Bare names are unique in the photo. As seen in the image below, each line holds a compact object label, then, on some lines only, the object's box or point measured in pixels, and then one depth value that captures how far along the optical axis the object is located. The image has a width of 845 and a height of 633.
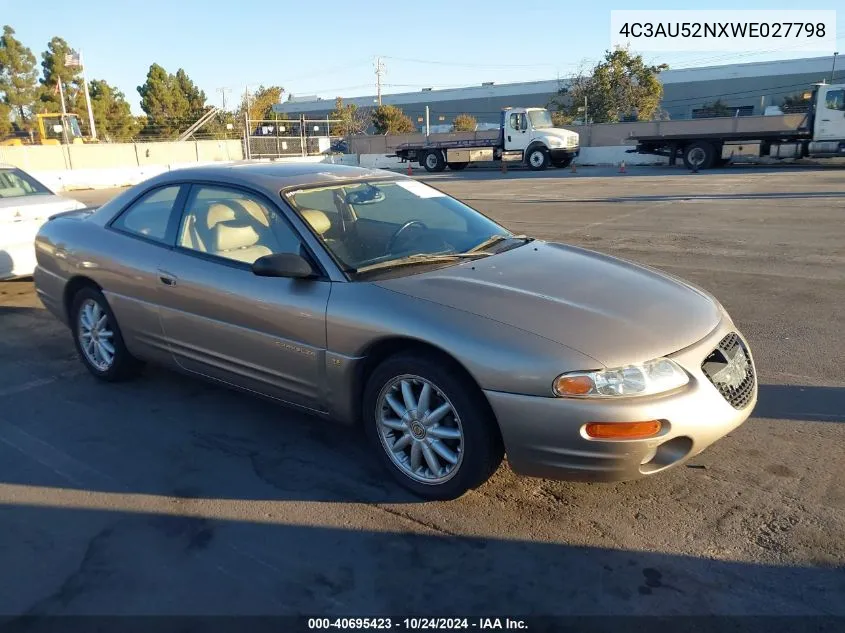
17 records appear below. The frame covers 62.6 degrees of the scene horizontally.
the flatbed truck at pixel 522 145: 30.67
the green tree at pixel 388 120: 53.06
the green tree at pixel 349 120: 61.25
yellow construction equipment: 38.91
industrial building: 59.66
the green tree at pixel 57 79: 57.28
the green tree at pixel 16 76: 56.75
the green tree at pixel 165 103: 57.38
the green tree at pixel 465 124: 55.03
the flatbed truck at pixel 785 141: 24.66
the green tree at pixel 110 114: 55.84
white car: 7.48
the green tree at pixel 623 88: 47.50
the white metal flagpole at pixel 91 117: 47.64
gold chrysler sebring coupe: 2.95
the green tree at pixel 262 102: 71.94
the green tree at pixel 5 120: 53.81
